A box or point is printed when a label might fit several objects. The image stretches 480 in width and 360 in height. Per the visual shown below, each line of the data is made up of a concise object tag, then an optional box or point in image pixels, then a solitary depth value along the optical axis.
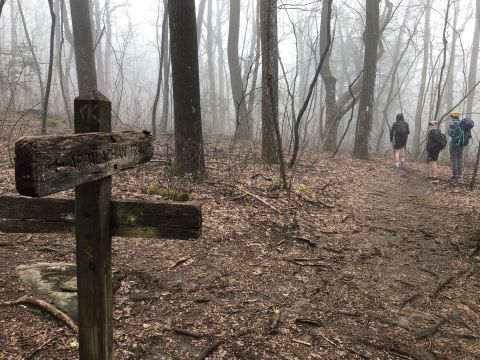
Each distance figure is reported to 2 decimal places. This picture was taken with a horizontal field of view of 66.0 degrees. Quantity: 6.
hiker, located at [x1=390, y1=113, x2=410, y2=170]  12.27
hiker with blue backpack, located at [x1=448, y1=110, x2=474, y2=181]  9.98
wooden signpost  1.92
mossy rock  6.21
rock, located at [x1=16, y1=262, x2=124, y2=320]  3.68
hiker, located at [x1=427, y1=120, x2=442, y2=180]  10.79
